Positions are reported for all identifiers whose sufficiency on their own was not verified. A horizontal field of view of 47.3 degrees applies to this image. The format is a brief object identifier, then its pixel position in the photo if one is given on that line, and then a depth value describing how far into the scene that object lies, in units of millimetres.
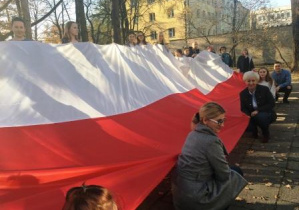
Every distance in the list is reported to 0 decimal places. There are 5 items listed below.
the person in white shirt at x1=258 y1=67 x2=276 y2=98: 6431
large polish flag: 2371
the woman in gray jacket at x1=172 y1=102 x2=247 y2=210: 2623
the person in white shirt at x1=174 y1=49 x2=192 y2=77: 6820
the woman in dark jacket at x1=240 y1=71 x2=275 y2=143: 5273
